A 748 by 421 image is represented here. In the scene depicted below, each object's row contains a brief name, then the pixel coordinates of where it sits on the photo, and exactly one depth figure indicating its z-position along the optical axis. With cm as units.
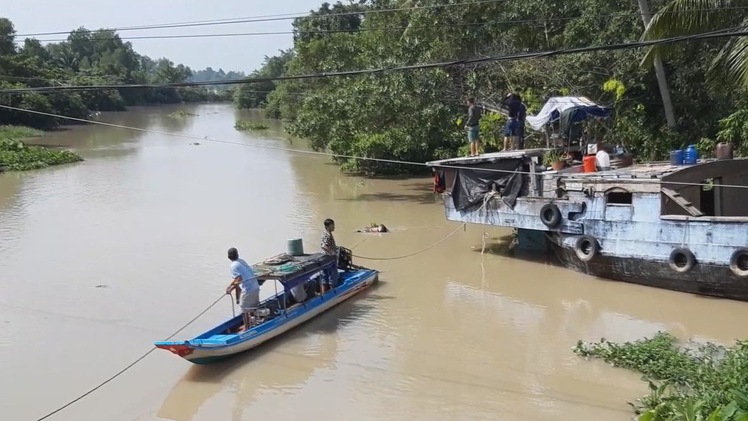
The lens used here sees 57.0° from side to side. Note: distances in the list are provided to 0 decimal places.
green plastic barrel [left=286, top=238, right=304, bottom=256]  1176
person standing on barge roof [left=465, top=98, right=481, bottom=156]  1529
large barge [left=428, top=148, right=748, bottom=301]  1098
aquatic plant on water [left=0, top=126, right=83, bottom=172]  3117
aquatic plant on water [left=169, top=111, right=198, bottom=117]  7501
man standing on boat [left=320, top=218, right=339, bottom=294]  1191
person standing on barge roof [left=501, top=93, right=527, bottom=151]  1480
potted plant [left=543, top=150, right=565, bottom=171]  1421
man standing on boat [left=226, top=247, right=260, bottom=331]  968
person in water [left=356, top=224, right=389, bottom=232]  1759
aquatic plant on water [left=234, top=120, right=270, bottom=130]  5441
